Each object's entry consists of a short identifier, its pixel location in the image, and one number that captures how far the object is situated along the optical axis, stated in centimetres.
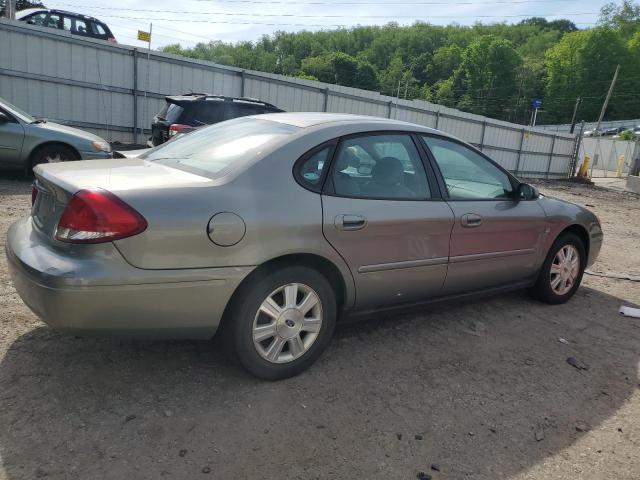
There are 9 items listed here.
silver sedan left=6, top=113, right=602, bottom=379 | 249
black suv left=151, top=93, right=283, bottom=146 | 898
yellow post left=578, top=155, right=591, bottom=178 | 2564
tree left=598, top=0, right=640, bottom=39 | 9631
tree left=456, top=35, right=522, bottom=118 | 9706
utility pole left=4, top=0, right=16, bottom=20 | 1473
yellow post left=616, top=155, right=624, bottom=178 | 3169
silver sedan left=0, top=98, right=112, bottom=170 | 786
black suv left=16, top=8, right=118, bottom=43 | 1548
